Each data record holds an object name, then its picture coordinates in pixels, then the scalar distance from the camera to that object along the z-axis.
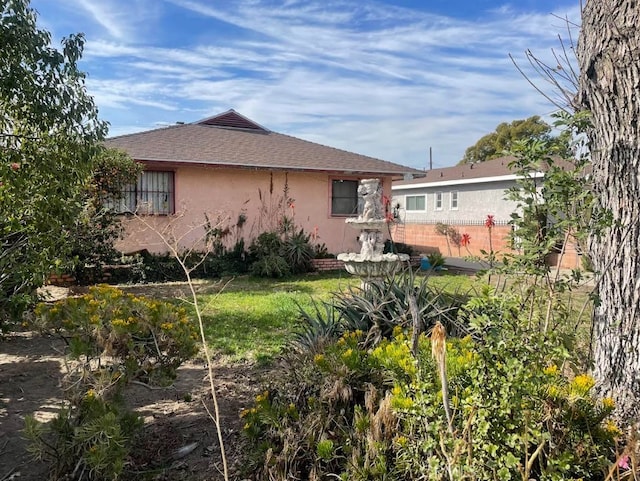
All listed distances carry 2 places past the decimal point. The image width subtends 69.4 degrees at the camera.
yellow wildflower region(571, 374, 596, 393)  2.28
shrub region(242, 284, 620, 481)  2.18
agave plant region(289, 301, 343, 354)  3.98
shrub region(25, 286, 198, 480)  2.65
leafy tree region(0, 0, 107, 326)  3.67
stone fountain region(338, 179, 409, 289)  7.60
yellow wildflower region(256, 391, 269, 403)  3.00
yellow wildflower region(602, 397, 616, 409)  2.32
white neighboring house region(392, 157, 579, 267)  21.61
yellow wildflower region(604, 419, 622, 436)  2.31
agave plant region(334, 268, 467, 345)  4.14
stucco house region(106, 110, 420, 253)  12.99
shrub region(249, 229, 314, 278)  12.97
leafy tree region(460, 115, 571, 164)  35.91
